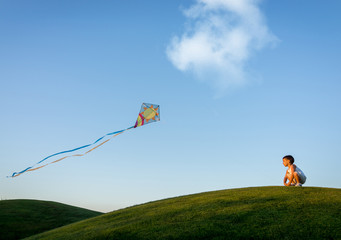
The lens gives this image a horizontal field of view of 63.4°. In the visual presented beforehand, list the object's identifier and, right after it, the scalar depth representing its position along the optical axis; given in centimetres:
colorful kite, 1657
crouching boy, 1368
